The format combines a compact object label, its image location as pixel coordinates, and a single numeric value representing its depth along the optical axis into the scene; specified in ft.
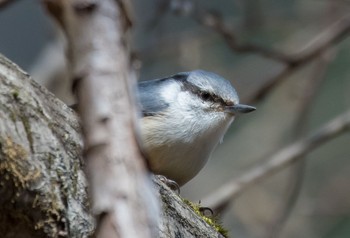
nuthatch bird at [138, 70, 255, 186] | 16.14
